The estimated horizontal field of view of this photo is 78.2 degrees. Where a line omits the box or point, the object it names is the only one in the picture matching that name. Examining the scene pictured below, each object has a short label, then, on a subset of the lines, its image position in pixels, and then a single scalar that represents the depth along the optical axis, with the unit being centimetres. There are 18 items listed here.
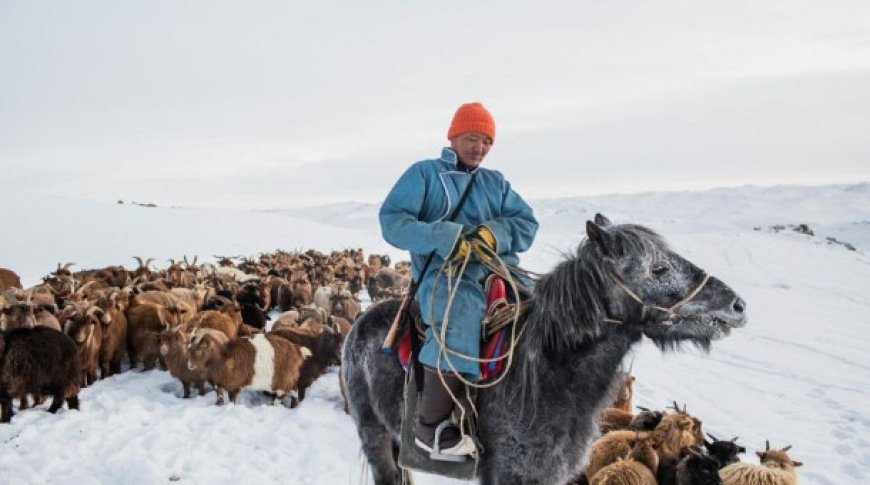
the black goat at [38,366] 655
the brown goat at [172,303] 1044
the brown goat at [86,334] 799
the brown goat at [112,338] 883
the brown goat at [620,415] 614
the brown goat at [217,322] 988
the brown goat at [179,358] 808
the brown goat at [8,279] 1576
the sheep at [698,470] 467
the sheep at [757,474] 448
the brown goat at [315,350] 838
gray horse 254
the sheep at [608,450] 516
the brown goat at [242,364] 788
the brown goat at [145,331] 929
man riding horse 285
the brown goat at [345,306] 1339
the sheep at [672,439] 511
